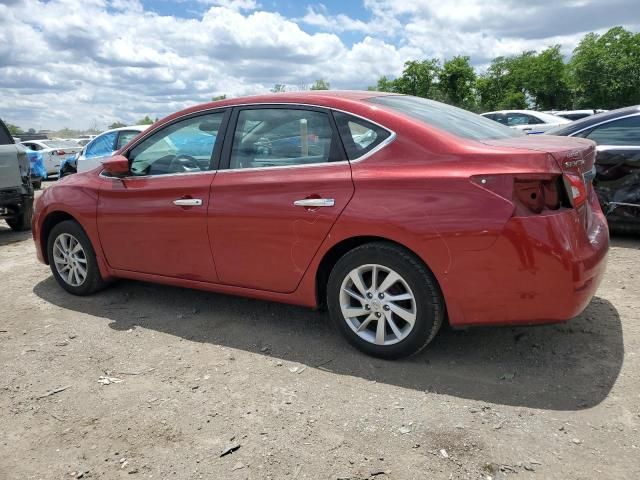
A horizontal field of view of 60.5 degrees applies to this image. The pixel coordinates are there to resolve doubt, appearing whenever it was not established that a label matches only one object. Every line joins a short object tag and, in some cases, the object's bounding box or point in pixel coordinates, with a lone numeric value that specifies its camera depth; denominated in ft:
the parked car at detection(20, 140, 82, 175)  59.59
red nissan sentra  9.83
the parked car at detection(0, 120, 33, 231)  26.09
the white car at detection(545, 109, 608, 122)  64.18
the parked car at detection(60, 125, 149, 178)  35.58
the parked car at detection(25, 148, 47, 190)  54.33
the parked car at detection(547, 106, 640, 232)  18.85
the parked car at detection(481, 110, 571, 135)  45.52
